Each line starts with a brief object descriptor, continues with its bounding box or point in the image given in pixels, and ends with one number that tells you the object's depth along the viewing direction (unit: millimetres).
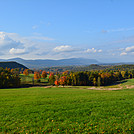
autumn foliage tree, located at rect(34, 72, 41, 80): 120812
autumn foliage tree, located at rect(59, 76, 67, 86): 94388
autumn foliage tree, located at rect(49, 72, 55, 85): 106312
